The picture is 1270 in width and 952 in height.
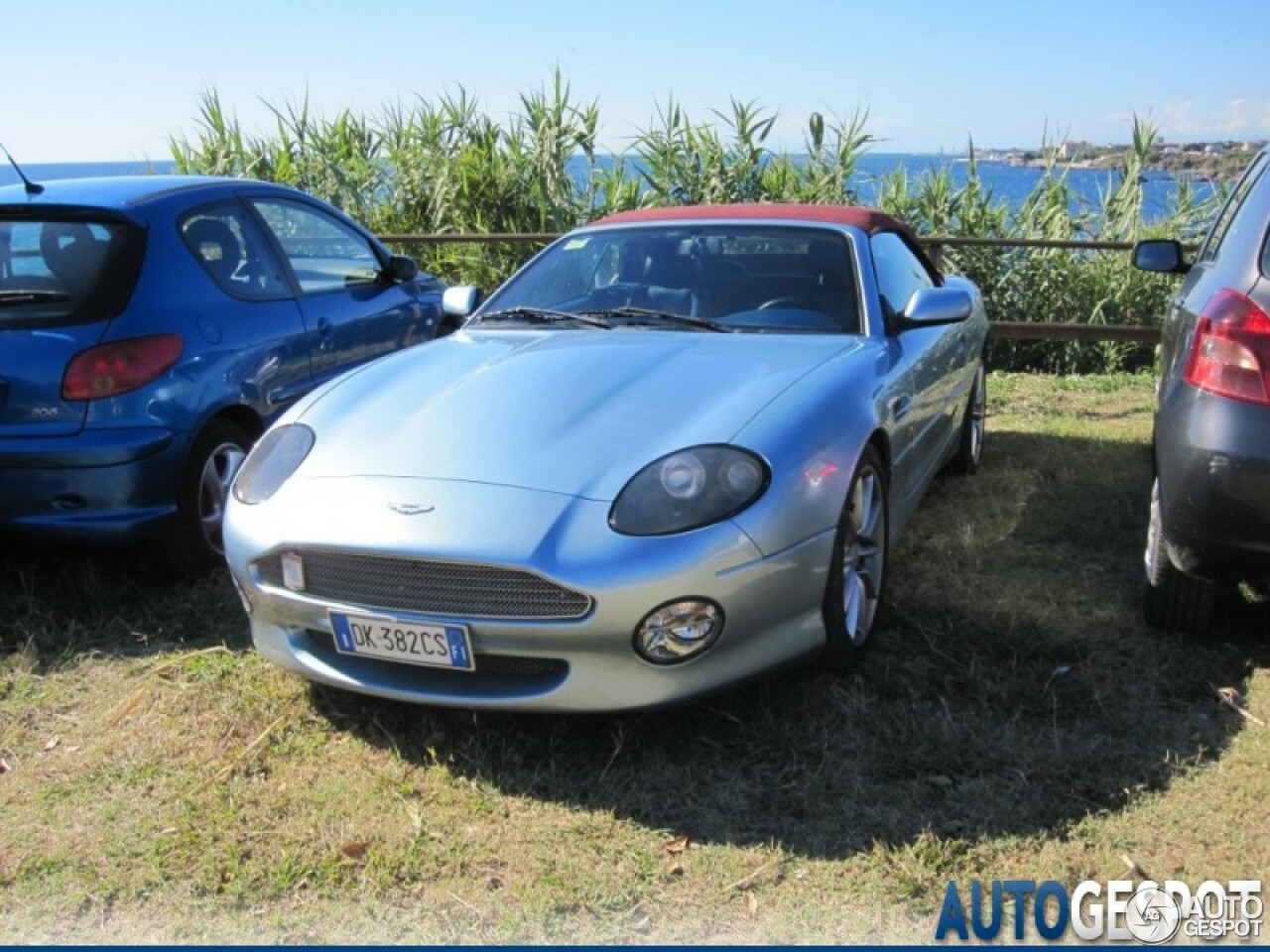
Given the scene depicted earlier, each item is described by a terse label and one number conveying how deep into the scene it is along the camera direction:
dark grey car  3.20
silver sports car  2.93
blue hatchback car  4.05
